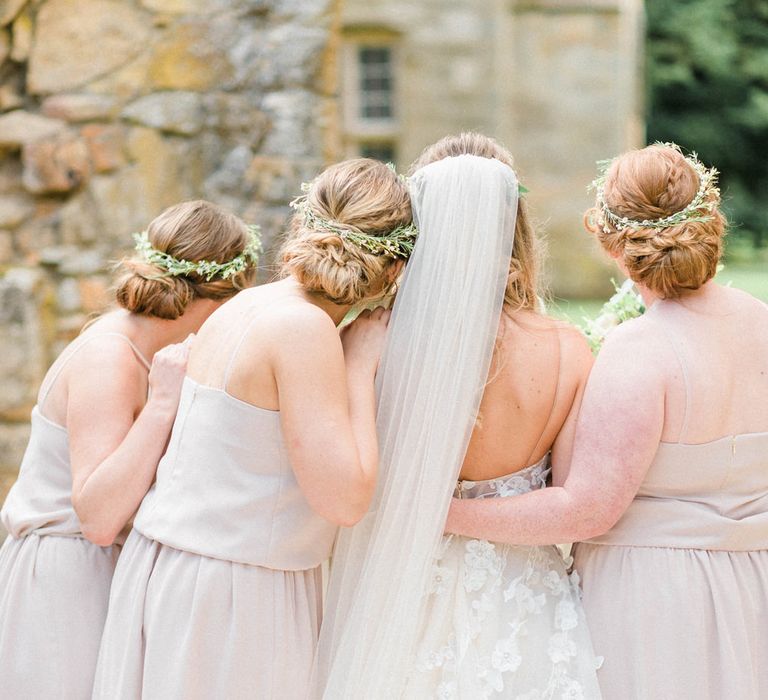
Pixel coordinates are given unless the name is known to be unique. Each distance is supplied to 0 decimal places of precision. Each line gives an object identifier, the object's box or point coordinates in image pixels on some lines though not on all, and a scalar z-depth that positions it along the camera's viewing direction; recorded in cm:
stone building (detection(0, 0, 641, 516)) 531
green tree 2519
